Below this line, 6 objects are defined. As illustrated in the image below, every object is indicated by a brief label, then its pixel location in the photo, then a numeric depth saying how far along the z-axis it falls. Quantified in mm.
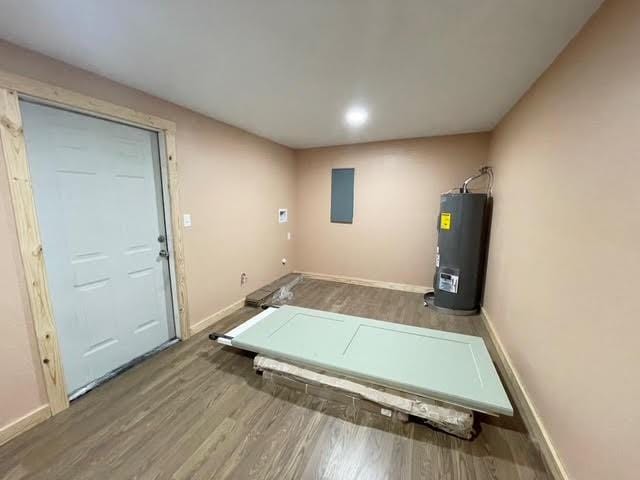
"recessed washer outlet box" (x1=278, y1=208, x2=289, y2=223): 4324
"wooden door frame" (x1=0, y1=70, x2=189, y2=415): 1462
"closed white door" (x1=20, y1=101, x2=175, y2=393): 1703
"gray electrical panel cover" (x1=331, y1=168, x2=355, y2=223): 4293
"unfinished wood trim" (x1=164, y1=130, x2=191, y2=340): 2375
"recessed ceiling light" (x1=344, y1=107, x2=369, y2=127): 2631
